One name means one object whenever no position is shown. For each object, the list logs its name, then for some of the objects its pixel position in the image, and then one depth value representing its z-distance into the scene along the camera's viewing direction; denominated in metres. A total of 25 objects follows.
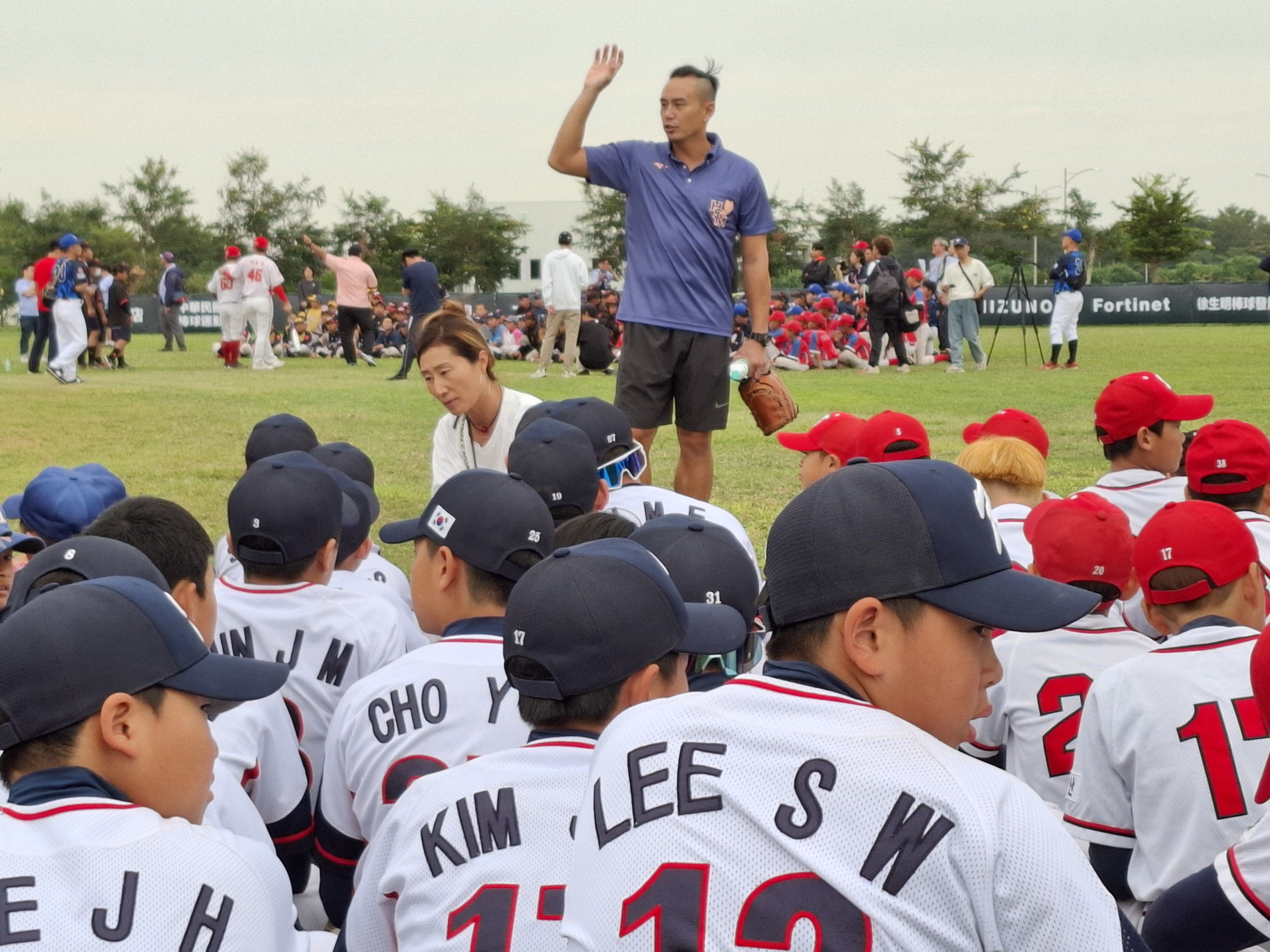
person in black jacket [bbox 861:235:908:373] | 19.38
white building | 66.44
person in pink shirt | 20.86
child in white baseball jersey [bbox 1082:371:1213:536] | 5.10
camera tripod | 21.91
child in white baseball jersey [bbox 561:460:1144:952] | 1.58
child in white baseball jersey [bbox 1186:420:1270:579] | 4.43
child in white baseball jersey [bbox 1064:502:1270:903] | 2.76
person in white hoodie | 19.33
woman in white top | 5.88
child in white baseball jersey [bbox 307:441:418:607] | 4.72
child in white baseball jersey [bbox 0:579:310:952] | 1.84
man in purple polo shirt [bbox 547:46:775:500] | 7.01
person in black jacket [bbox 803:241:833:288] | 23.05
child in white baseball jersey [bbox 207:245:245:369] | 21.14
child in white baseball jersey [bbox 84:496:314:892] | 3.21
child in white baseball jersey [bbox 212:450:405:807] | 3.55
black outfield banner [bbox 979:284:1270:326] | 36.25
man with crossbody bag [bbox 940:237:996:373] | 19.72
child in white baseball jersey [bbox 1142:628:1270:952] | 2.13
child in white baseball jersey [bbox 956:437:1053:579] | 4.81
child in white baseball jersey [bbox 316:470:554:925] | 2.84
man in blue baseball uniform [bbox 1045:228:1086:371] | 19.09
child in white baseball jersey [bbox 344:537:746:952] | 2.19
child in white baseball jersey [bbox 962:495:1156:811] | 3.34
